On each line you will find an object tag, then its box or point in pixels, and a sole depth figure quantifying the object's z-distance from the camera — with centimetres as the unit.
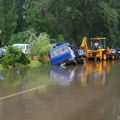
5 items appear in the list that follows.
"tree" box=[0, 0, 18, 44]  4259
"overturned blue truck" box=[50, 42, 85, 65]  3584
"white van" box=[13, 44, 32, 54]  3994
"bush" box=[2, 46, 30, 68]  3003
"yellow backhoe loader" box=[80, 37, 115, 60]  4696
